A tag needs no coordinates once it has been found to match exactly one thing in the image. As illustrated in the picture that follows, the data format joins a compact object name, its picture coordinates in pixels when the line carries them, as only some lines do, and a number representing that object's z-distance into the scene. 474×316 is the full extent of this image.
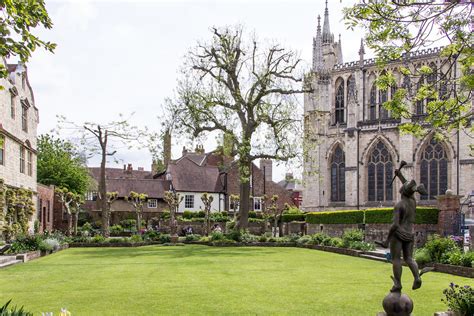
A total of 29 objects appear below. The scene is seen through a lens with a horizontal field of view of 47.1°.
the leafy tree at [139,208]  41.26
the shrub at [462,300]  9.20
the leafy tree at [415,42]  10.98
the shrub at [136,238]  34.93
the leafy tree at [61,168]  53.59
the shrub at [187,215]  54.86
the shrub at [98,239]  33.88
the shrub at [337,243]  28.62
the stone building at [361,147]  48.25
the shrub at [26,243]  24.38
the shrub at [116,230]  46.91
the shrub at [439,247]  19.16
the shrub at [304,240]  33.53
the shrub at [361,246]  26.09
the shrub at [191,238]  37.12
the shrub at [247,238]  35.47
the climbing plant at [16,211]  28.66
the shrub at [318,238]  32.08
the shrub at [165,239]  36.72
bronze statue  8.95
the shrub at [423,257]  19.36
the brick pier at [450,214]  28.36
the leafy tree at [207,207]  40.25
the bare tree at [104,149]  36.66
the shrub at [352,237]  28.05
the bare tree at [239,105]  35.16
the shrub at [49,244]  25.74
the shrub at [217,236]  35.25
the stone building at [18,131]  29.09
